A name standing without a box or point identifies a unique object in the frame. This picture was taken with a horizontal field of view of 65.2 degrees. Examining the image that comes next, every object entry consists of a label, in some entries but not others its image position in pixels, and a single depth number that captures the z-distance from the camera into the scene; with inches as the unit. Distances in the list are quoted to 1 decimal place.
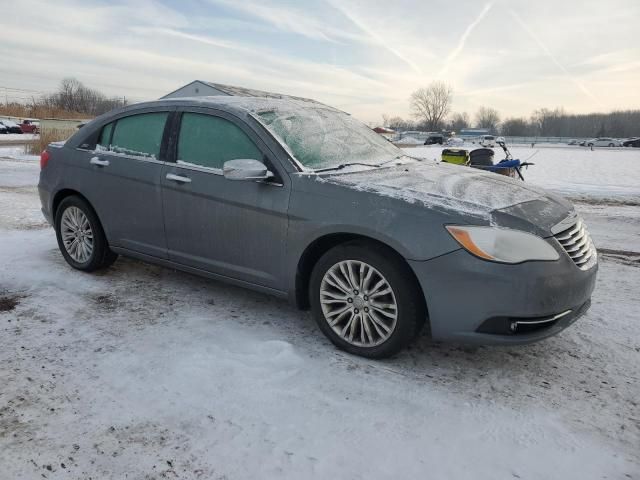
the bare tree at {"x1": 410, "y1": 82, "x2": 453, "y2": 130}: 4852.4
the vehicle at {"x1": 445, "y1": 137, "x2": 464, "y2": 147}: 2172.7
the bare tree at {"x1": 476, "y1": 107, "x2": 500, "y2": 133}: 5440.5
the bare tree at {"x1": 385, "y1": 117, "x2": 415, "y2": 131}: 5163.9
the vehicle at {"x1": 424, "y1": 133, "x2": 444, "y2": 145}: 2495.1
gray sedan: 105.5
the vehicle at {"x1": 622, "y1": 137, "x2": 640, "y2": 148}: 2251.2
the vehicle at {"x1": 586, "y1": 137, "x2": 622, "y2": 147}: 2343.8
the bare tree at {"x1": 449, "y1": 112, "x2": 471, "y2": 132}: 5167.3
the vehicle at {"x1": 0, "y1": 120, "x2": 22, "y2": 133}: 1787.6
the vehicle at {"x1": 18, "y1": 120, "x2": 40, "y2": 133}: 1823.3
